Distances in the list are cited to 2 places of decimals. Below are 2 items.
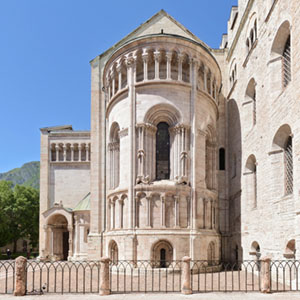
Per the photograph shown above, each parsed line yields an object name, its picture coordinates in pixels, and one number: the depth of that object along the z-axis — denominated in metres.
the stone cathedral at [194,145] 17.45
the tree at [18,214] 43.75
